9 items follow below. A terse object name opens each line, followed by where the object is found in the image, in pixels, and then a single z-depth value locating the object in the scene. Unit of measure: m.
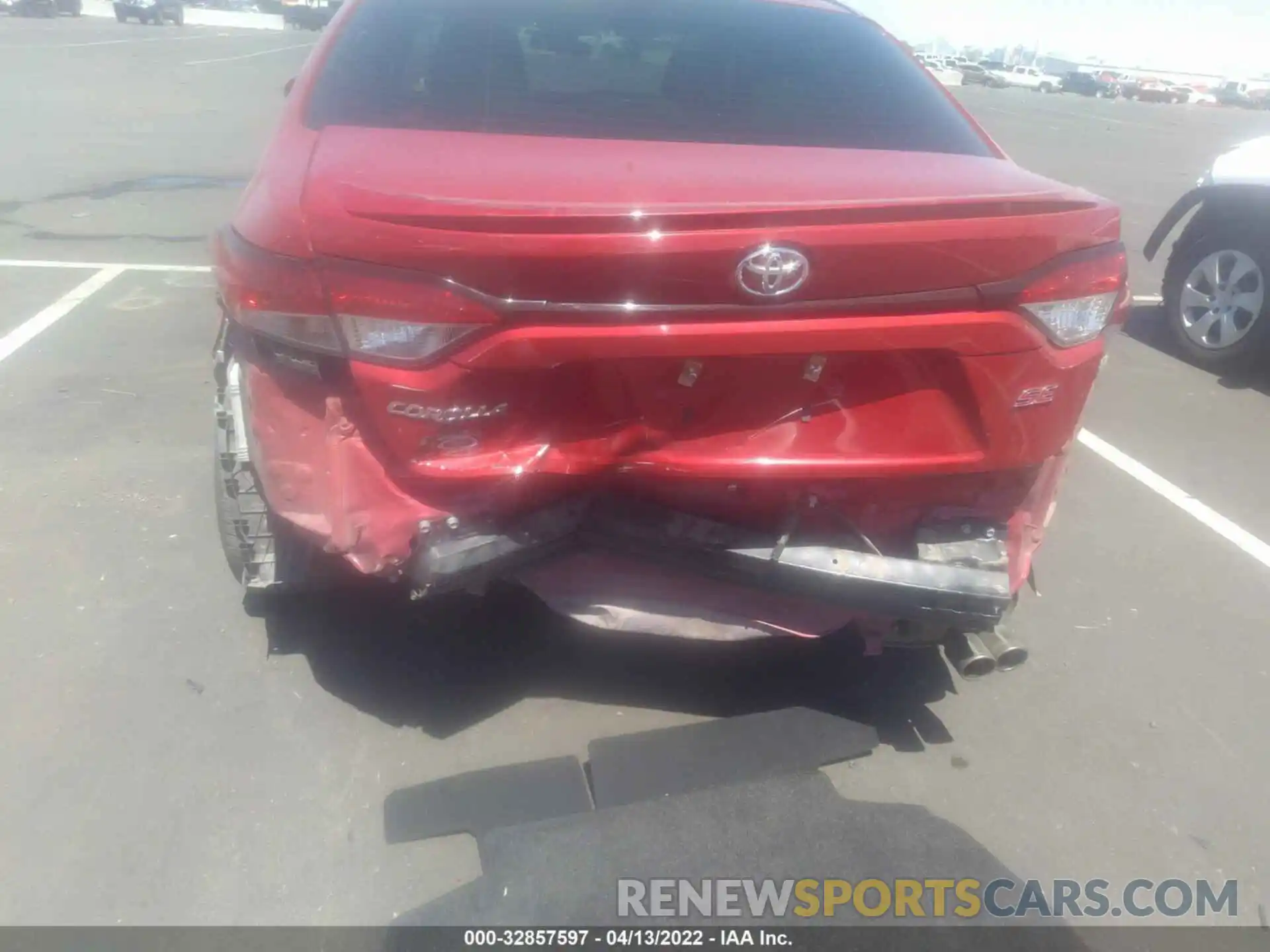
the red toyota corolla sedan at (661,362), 2.05
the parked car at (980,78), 59.22
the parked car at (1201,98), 64.81
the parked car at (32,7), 42.00
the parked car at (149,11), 42.78
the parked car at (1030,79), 63.00
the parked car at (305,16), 47.47
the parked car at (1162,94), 61.66
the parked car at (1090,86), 59.69
